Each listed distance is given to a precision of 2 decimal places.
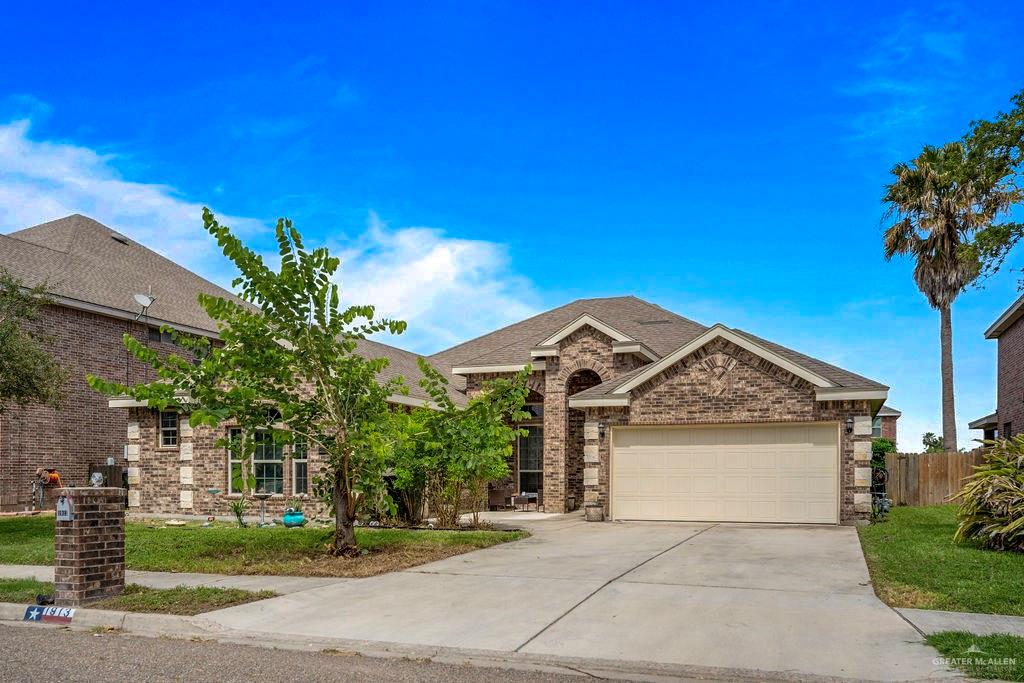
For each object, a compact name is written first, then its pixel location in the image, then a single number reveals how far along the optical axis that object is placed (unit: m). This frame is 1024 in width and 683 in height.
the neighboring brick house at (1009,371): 26.58
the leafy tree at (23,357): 17.39
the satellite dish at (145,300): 26.02
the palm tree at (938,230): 28.11
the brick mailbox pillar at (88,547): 9.63
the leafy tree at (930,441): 45.30
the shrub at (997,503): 13.20
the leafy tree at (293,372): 12.34
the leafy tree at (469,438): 16.58
